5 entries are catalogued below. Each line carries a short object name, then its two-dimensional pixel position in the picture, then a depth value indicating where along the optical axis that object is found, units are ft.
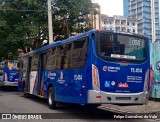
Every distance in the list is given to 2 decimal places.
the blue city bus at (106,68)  34.37
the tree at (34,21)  81.94
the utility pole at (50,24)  68.33
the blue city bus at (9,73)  87.45
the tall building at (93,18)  92.61
